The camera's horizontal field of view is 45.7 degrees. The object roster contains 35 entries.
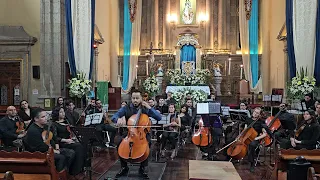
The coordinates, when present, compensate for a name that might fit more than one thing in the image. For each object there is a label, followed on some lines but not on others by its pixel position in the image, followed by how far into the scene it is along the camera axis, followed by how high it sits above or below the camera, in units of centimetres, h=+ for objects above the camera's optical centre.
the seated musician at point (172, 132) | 866 -98
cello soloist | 647 -39
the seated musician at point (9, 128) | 698 -70
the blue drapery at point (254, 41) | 1958 +251
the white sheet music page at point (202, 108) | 786 -40
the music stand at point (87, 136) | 633 -79
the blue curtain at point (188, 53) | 2008 +191
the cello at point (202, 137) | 825 -106
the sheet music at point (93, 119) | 758 -59
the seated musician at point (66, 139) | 668 -89
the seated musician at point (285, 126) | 770 -76
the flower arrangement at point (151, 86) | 1566 +14
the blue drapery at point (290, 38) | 1091 +146
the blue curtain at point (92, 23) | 1080 +191
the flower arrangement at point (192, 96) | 1330 -24
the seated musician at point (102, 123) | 983 -88
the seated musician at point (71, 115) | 778 -54
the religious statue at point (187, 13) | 2098 +418
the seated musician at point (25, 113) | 845 -51
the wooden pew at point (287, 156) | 543 -97
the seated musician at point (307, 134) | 669 -82
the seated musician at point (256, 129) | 763 -84
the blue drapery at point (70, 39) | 1038 +139
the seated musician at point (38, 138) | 571 -72
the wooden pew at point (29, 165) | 509 -101
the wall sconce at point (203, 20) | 2091 +380
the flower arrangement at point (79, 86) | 1028 +11
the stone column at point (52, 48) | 1098 +123
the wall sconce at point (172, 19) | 2109 +390
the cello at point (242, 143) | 748 -108
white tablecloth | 1663 +4
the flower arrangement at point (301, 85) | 1019 +9
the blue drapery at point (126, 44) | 1997 +247
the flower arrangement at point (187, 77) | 1761 +56
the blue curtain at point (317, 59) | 1043 +79
